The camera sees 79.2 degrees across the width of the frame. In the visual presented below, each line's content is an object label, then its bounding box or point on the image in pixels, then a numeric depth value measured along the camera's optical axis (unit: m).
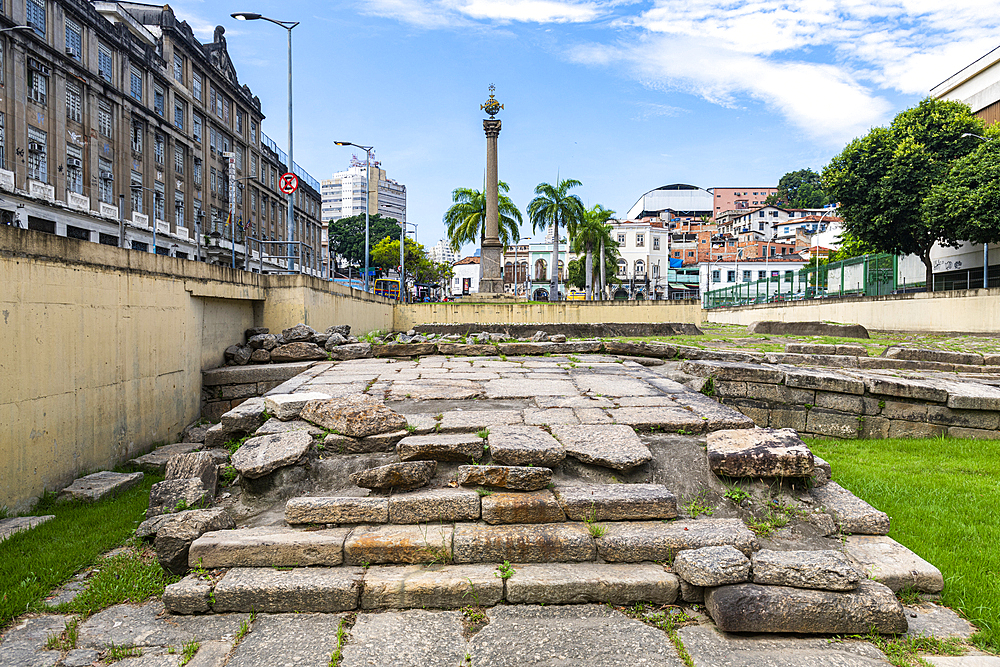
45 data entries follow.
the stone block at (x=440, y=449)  3.42
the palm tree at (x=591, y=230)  42.25
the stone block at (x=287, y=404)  4.23
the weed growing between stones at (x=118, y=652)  2.26
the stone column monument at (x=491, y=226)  25.03
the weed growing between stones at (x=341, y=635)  2.23
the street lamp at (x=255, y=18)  18.35
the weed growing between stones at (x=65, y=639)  2.34
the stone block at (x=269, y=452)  3.35
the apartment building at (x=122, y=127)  21.83
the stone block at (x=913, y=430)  5.52
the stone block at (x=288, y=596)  2.58
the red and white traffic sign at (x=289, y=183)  16.14
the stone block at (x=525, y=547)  2.83
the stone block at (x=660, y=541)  2.82
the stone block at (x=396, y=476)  3.26
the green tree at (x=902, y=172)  23.41
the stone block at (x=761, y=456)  3.27
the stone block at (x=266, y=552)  2.79
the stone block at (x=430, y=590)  2.58
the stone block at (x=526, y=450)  3.32
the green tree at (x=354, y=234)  68.75
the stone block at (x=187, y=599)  2.57
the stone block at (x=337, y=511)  3.06
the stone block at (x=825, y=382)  5.62
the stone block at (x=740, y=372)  5.84
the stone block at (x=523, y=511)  3.03
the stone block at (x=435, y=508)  3.07
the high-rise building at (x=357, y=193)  106.85
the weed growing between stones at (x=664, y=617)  2.41
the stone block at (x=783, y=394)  5.78
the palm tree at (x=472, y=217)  37.16
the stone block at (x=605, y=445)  3.38
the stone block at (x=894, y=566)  2.70
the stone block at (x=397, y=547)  2.80
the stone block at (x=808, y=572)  2.49
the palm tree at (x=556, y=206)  39.22
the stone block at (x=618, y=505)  3.04
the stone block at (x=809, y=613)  2.38
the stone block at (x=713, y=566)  2.53
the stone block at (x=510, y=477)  3.18
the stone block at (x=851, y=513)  3.12
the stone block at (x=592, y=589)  2.61
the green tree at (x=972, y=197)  19.00
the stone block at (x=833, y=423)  5.68
